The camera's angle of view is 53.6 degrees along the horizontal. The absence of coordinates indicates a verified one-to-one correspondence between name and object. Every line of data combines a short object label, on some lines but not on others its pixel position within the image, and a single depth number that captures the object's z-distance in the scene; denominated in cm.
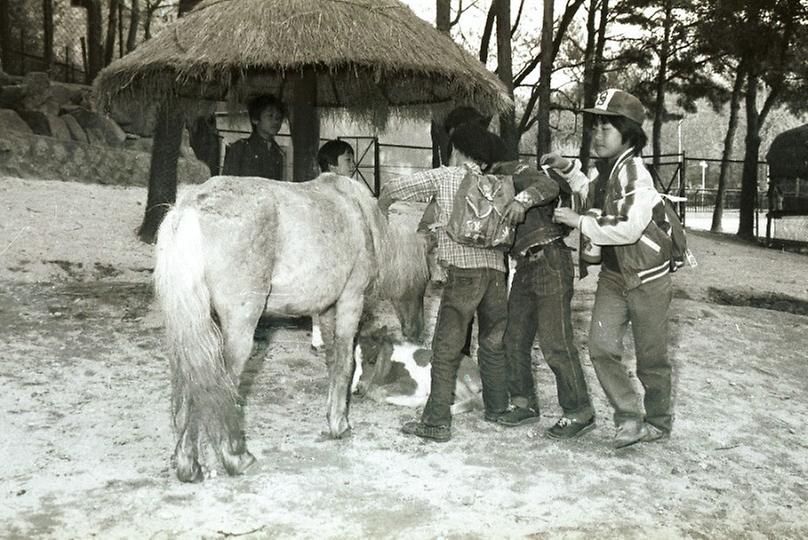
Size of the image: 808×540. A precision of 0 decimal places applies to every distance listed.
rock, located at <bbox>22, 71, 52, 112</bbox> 1627
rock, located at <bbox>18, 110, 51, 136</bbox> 1539
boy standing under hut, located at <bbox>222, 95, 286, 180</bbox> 613
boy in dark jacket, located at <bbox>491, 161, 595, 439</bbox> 475
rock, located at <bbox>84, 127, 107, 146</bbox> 1686
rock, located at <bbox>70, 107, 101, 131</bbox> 1719
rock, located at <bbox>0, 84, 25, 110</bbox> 1587
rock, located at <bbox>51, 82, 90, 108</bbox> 1844
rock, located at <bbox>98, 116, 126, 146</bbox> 1722
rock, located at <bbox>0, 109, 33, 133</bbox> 1420
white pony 376
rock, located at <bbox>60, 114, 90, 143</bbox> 1631
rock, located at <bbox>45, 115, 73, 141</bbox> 1557
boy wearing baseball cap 433
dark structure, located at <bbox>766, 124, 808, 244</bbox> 1959
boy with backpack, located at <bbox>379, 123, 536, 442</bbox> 452
